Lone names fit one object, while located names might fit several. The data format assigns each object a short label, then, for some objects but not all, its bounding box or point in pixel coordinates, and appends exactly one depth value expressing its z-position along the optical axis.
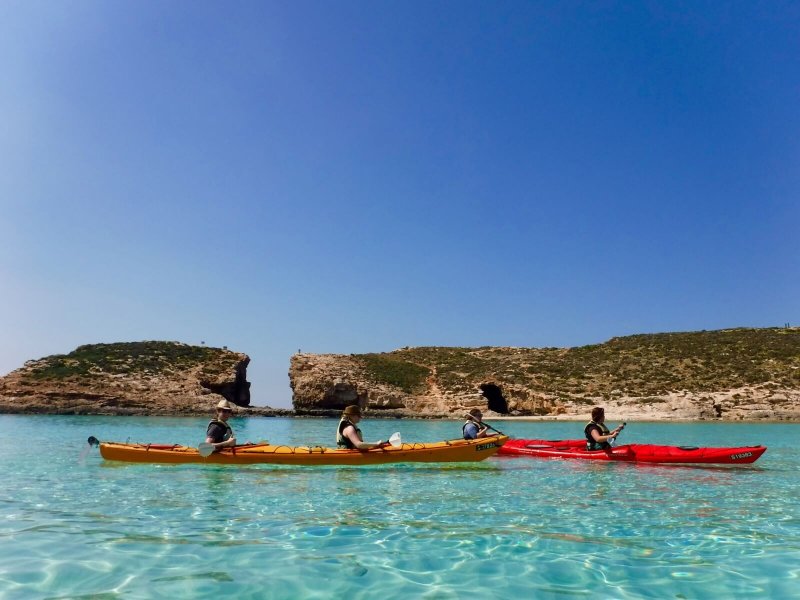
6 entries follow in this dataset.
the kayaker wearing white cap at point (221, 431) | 14.65
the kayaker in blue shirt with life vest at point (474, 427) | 18.19
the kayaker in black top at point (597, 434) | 17.64
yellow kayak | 14.67
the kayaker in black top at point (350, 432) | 14.64
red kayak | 16.08
